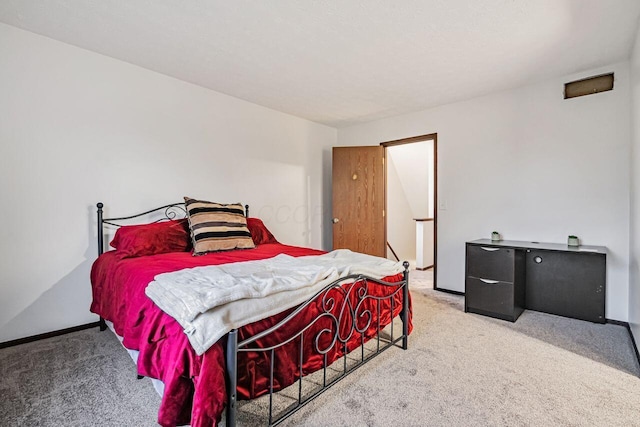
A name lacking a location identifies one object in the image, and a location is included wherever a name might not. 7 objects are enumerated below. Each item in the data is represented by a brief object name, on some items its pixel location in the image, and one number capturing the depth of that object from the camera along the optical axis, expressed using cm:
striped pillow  258
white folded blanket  118
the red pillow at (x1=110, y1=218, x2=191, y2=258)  235
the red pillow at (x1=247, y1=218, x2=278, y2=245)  317
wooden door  432
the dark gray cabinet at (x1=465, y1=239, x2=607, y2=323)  268
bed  117
